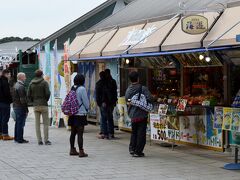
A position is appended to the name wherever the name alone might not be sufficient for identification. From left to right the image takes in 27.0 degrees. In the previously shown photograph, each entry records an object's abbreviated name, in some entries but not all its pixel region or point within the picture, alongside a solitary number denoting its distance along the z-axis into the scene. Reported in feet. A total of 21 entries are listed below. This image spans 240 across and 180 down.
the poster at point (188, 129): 37.76
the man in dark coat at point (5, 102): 42.98
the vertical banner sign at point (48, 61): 53.06
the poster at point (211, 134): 35.60
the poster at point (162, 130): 36.63
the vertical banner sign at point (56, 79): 52.54
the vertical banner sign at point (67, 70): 51.73
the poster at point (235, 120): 29.27
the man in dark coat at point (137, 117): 33.53
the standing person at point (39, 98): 40.22
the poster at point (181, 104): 36.50
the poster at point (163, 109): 36.81
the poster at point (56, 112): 52.49
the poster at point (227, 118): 29.94
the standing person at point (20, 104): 40.86
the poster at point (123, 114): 48.16
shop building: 31.65
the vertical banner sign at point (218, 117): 33.08
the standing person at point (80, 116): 34.06
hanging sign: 31.32
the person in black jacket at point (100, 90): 43.52
